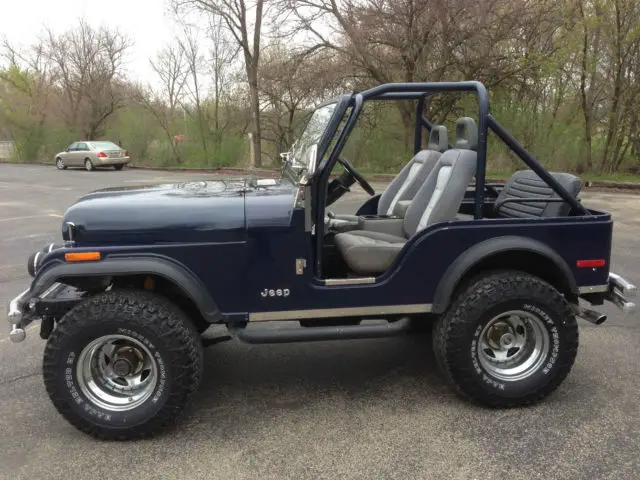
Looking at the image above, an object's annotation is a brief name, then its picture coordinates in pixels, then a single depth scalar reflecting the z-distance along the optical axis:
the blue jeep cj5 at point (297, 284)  2.86
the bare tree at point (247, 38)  20.86
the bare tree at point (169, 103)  26.11
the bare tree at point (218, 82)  23.71
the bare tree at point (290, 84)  16.55
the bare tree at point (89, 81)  30.17
